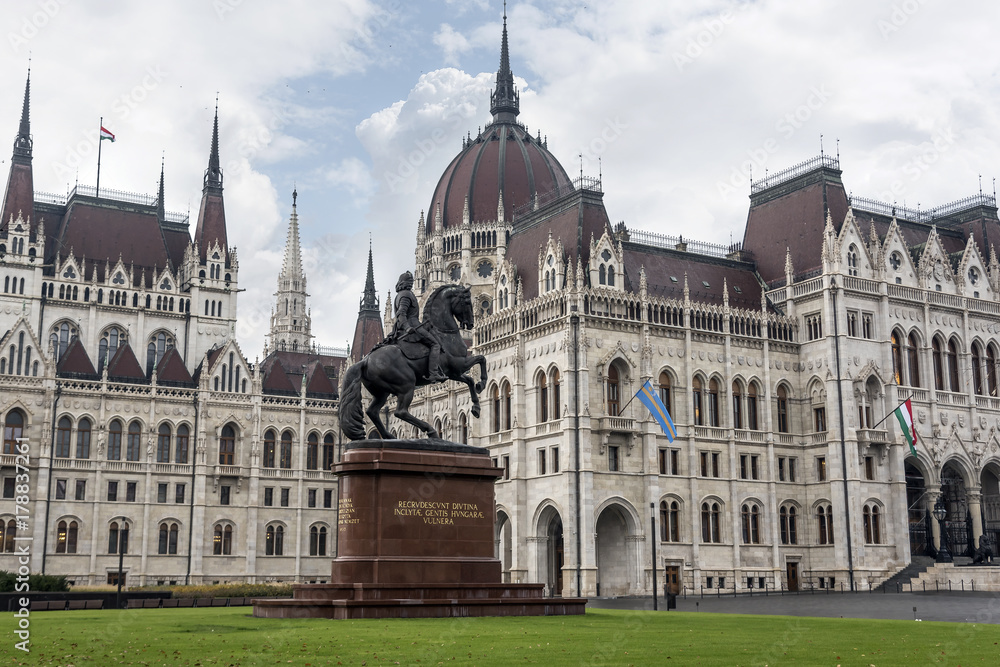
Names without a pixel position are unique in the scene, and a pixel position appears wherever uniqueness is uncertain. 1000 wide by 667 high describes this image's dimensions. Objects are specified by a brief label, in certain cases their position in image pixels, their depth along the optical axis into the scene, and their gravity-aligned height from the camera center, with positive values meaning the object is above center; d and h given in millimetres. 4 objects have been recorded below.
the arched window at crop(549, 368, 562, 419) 66312 +8715
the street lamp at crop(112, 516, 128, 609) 76538 +974
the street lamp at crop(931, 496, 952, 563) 67875 +986
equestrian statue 33875 +5519
